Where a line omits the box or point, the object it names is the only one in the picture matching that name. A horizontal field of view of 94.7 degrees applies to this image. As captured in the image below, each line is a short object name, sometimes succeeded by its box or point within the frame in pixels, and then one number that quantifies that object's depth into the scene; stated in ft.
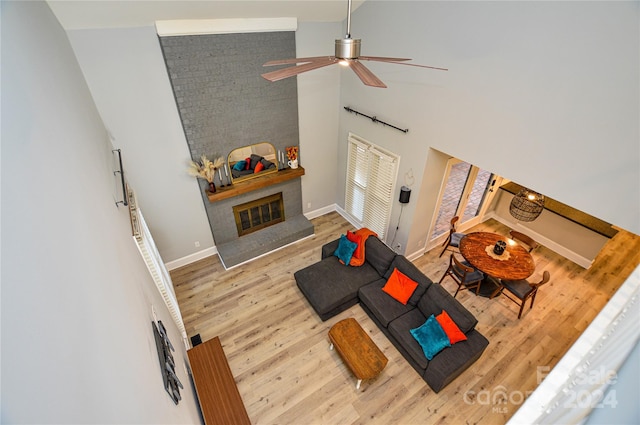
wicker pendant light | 15.39
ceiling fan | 7.16
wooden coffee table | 12.82
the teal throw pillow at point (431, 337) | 13.25
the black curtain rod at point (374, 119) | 16.08
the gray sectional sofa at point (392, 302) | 13.24
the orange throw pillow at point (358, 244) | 17.72
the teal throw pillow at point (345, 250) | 17.60
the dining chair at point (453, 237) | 19.10
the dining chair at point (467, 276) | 16.15
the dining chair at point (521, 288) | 15.47
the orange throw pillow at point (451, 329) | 13.39
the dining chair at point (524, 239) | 18.51
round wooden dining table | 15.46
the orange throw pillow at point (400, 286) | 15.48
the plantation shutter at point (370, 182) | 18.45
